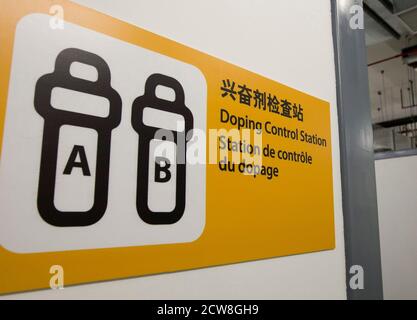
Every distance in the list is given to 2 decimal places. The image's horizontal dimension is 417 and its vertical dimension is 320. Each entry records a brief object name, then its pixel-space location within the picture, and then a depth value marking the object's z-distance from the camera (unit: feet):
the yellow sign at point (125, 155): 1.73
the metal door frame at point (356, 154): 3.67
